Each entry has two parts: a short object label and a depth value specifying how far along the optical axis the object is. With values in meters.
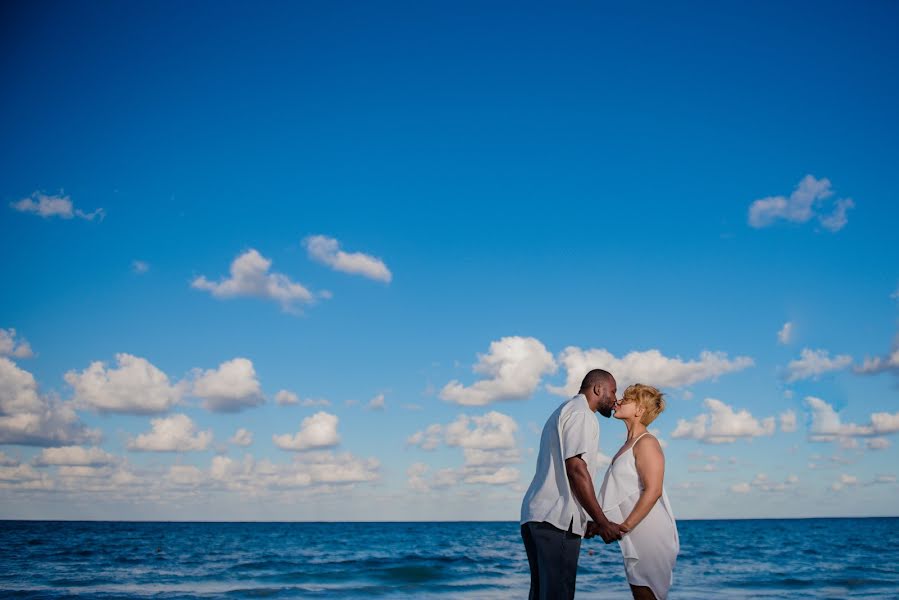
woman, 4.89
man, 4.41
